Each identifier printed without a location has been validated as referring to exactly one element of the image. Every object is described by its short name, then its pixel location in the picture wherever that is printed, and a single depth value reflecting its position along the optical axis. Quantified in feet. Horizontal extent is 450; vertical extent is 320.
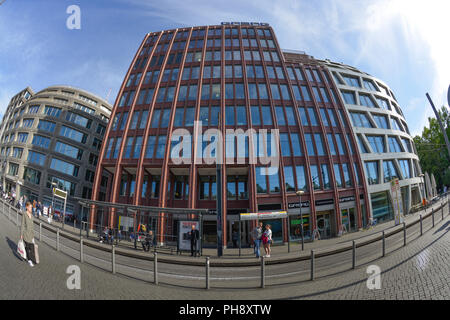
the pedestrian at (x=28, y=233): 19.48
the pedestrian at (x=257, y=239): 38.53
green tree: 127.24
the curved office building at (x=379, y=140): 80.28
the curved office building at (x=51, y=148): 117.91
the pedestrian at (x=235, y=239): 57.17
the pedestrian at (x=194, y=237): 39.71
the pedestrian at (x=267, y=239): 38.70
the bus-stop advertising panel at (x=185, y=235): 41.47
